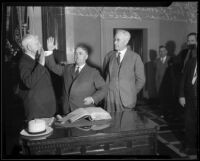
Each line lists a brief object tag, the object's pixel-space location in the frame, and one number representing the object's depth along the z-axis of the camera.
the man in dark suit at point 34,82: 1.50
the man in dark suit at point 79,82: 1.61
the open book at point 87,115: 1.33
